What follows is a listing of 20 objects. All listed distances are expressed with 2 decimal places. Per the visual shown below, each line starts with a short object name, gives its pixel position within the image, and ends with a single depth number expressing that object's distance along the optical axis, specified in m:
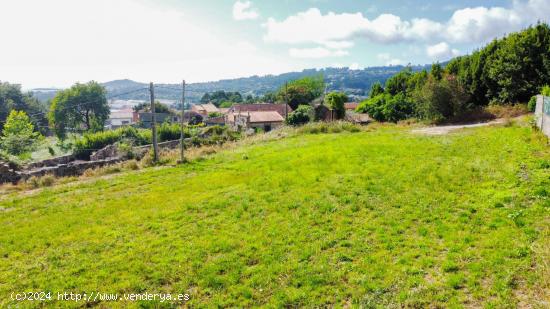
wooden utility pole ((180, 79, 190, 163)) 18.65
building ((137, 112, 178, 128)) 69.88
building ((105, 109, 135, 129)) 114.51
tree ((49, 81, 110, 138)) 66.19
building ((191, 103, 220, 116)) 101.97
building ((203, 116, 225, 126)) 74.45
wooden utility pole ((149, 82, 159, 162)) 17.91
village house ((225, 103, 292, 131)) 47.38
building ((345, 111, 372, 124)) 32.32
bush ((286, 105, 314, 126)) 34.58
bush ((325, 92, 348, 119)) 34.50
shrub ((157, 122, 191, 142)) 42.62
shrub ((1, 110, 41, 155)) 40.53
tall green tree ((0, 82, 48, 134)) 70.69
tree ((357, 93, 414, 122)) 29.42
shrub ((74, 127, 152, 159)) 40.56
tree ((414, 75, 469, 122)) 23.12
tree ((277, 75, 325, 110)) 62.06
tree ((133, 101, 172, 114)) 81.93
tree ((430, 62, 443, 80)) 27.71
